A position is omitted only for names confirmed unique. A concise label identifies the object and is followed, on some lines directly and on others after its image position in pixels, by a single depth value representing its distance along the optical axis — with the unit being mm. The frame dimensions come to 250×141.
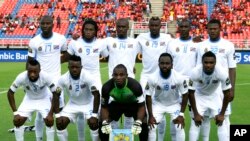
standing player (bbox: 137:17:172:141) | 15347
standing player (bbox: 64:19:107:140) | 14635
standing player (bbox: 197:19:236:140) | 13817
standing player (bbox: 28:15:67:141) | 14868
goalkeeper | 12941
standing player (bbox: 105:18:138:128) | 15241
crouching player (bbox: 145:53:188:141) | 13191
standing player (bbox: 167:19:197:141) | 15306
